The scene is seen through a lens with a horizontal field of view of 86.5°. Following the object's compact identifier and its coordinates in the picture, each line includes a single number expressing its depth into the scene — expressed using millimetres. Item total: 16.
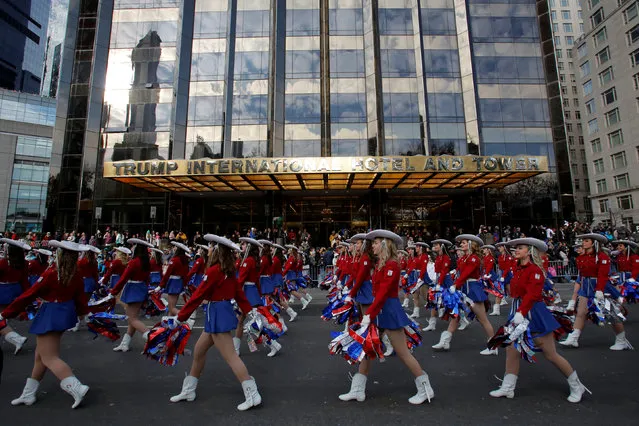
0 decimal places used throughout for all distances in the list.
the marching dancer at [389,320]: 3859
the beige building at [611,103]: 43594
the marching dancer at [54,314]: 3801
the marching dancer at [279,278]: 8297
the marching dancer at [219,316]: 3812
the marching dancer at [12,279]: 5859
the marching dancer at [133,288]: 5938
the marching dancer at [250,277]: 5891
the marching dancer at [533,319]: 3900
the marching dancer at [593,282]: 5867
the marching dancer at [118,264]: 7131
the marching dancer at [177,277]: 7557
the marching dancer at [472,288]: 5961
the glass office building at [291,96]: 27766
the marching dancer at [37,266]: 7312
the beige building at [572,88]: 63531
